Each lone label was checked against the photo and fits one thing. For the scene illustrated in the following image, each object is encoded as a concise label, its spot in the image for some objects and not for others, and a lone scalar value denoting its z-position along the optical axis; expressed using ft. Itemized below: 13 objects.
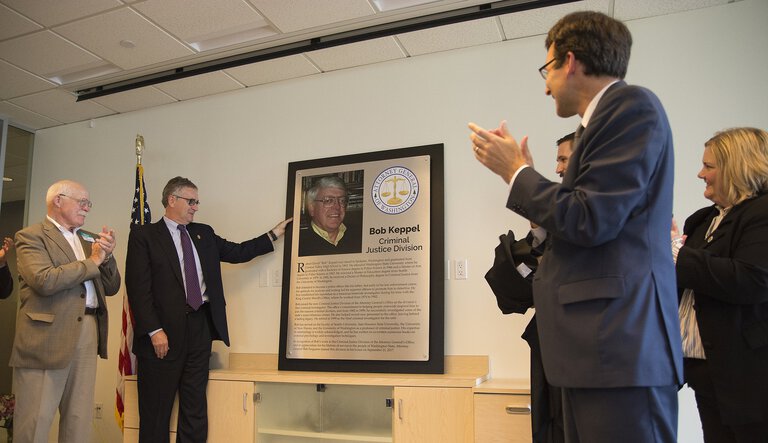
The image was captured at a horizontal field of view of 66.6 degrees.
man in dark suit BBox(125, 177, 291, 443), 11.32
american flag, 12.65
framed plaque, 11.66
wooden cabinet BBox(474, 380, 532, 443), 8.93
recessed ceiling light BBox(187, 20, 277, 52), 12.09
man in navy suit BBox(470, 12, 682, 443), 3.82
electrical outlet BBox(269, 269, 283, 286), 13.26
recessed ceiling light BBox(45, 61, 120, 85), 13.74
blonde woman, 5.74
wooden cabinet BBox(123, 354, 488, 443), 9.72
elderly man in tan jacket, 10.10
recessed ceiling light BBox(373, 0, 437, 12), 11.07
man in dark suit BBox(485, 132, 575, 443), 7.18
